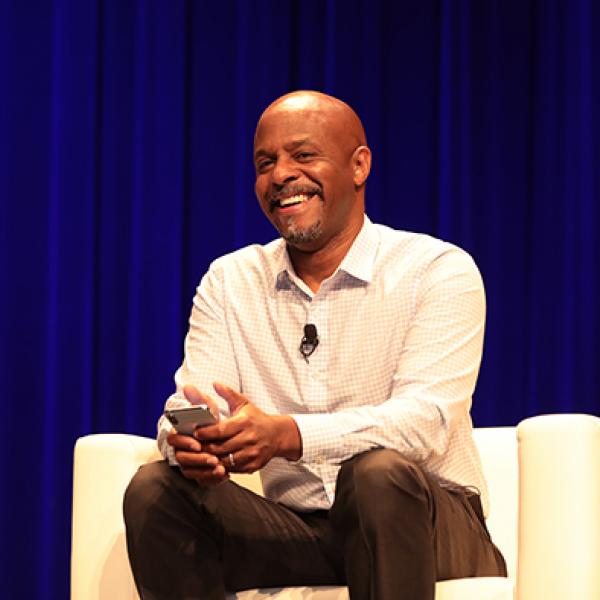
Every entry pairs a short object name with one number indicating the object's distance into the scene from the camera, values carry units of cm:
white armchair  887
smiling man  869
